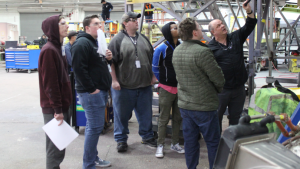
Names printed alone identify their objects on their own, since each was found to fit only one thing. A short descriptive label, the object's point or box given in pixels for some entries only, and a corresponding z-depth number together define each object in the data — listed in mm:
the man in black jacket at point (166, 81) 3389
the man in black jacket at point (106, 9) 12453
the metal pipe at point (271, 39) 5166
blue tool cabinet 13016
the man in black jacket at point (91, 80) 2688
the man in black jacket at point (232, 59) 3055
